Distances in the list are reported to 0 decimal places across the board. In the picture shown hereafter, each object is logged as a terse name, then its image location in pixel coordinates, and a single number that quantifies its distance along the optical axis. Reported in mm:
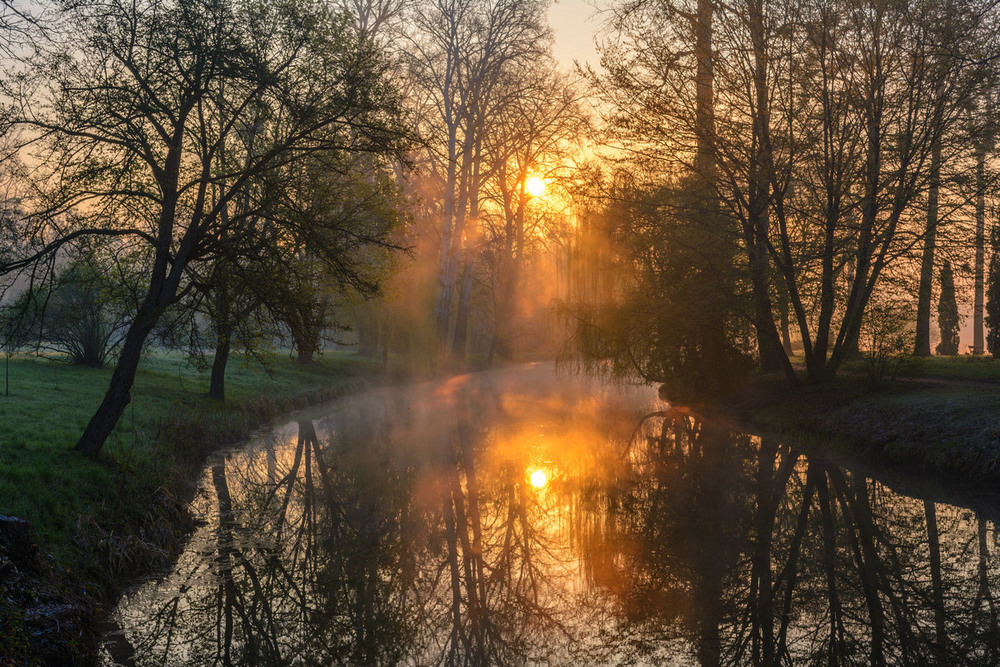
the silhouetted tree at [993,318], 18891
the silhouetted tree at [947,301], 15219
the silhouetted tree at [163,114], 9891
